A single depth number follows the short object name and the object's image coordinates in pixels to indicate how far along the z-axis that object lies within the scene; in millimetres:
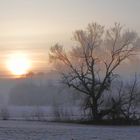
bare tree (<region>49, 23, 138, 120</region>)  68562
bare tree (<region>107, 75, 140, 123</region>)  66219
